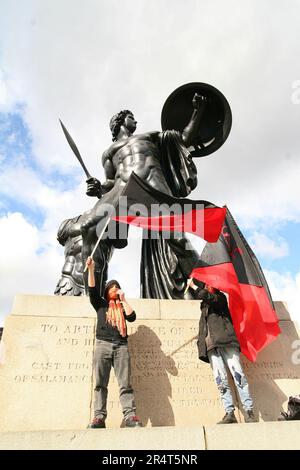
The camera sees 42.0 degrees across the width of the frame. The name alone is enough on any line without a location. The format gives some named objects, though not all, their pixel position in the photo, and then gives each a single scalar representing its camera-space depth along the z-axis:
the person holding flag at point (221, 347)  4.64
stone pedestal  5.01
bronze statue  7.36
